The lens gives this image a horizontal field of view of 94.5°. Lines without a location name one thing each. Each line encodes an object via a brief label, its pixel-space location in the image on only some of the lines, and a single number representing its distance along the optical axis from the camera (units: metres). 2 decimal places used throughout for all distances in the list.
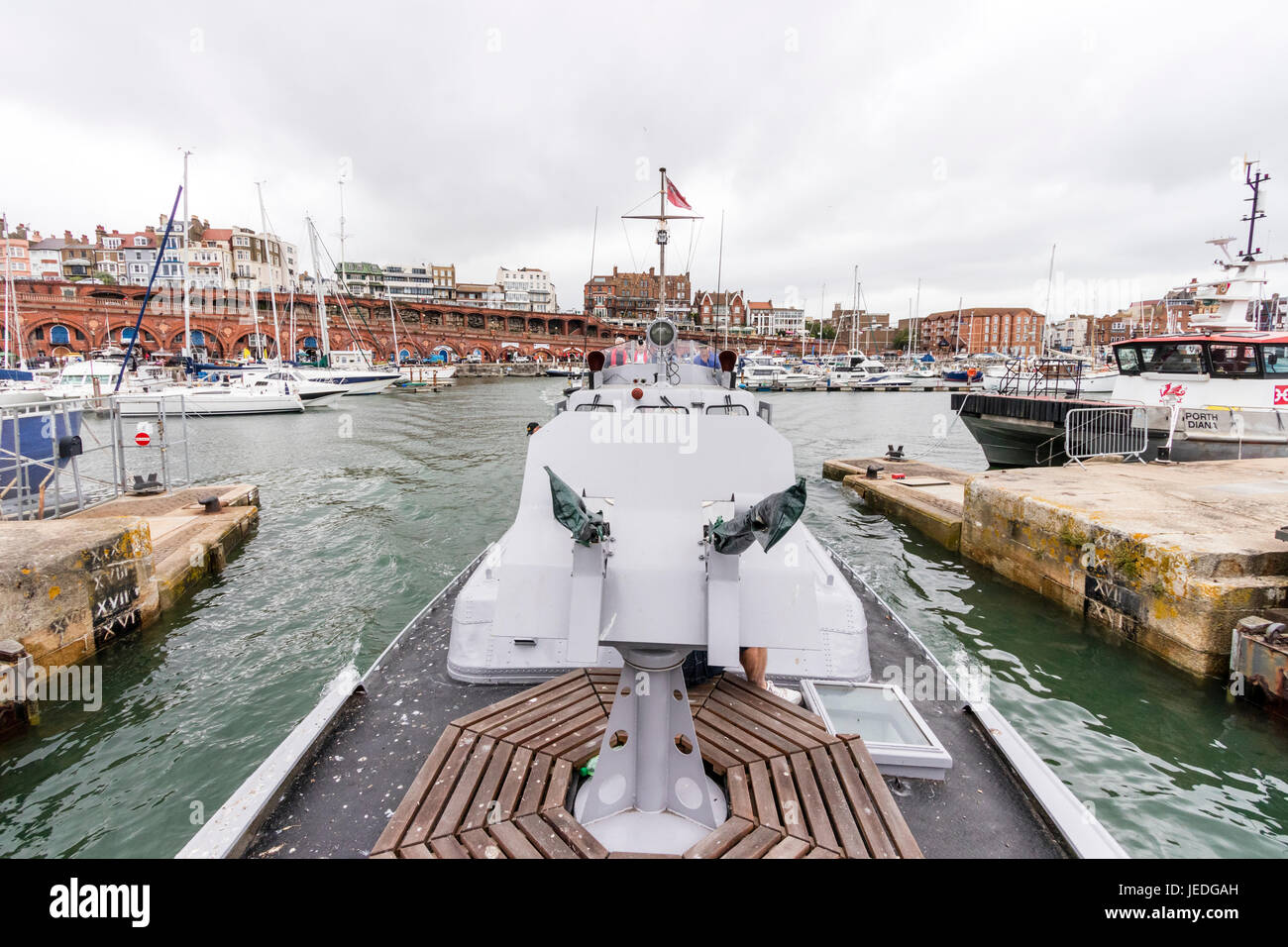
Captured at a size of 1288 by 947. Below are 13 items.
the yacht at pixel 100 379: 37.65
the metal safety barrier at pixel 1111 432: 16.02
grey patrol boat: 2.93
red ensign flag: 12.89
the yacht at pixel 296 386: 40.78
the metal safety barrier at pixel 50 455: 9.87
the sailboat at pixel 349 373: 49.78
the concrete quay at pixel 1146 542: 6.61
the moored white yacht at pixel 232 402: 38.09
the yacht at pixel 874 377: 71.19
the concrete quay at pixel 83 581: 6.20
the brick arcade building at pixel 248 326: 72.56
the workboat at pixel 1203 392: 16.17
